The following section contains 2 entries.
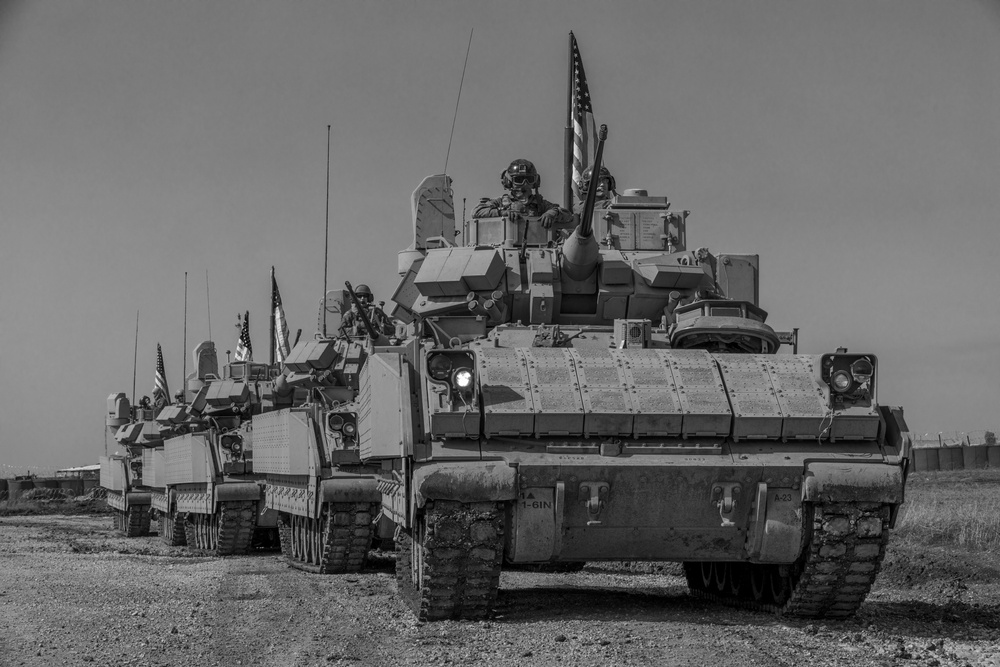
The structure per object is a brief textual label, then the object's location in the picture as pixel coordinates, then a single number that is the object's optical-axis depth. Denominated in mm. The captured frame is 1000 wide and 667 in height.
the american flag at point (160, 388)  43375
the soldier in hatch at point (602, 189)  18438
